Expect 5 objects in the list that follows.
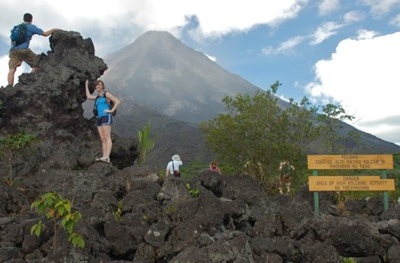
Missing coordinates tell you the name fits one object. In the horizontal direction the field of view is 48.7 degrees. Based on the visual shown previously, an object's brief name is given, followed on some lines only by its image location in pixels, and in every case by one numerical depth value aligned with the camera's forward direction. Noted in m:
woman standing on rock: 12.13
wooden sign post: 11.95
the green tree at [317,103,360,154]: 23.27
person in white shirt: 13.94
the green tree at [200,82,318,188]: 21.03
